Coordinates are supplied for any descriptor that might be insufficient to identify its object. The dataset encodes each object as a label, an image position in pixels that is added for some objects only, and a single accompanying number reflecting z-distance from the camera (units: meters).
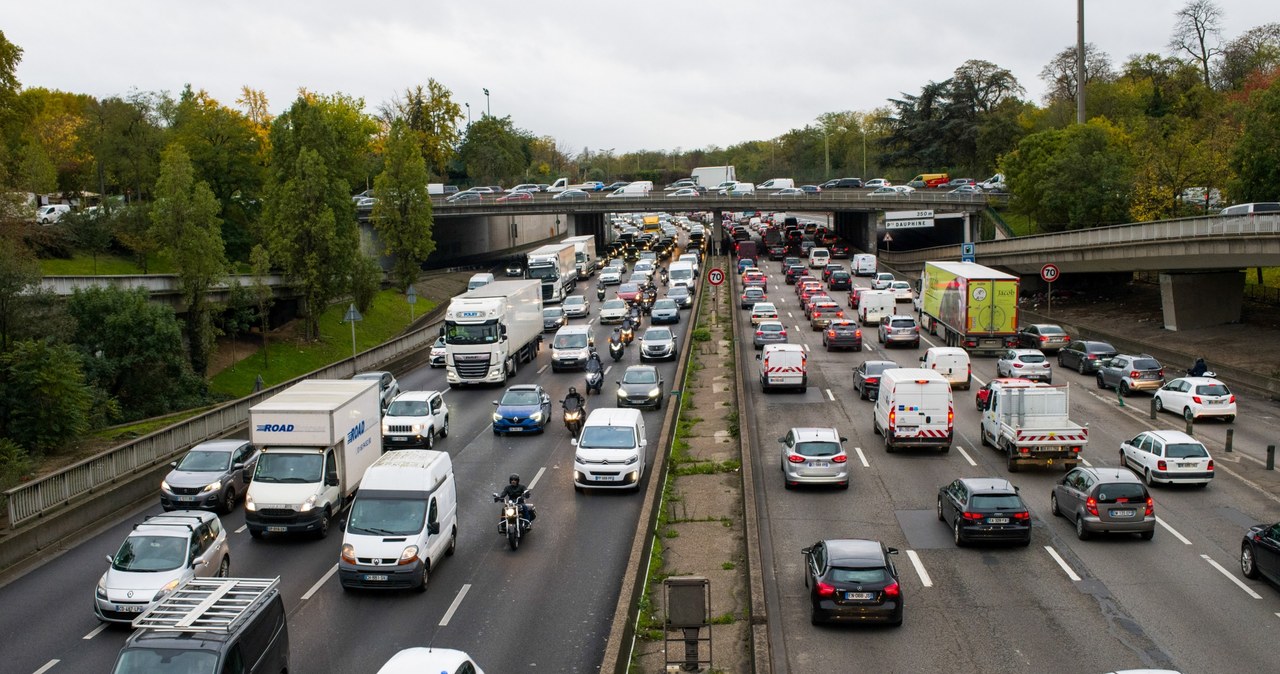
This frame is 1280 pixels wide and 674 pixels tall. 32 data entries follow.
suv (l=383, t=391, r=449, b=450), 31.98
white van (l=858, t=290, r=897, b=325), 58.81
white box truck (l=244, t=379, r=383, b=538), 22.73
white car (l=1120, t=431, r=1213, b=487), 26.72
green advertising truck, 46.03
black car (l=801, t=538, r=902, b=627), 17.64
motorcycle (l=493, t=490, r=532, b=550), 22.34
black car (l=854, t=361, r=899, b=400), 39.28
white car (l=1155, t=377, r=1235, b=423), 34.62
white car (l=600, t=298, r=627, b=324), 61.22
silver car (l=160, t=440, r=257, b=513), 25.31
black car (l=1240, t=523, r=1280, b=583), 19.23
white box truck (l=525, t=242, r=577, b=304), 68.44
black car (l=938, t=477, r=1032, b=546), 22.00
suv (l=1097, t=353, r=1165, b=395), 39.75
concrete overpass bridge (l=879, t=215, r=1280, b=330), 44.41
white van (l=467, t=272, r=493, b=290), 69.61
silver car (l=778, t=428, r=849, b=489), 27.00
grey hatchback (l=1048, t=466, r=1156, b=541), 22.39
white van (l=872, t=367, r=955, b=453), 30.59
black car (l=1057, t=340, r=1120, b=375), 44.59
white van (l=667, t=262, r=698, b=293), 70.92
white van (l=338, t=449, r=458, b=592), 19.39
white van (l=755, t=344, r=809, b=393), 40.50
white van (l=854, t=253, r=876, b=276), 84.31
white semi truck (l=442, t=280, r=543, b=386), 42.31
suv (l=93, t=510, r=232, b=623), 18.08
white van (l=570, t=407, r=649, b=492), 26.44
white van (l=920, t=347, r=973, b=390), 40.81
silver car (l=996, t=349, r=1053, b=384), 40.53
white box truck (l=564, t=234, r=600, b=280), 86.31
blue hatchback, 33.88
